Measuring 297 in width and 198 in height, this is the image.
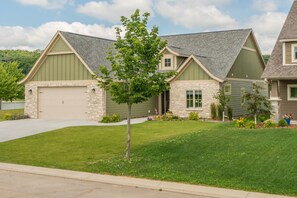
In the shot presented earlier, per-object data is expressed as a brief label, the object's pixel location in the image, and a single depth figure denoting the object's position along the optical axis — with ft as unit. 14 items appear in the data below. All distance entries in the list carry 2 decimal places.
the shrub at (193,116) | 89.79
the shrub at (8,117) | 101.16
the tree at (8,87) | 148.46
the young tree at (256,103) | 74.59
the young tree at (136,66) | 44.24
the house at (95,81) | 92.99
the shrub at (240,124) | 67.51
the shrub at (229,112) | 92.58
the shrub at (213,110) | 90.27
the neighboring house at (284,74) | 75.77
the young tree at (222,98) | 88.69
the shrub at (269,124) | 66.64
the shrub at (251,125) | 64.90
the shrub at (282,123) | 67.11
